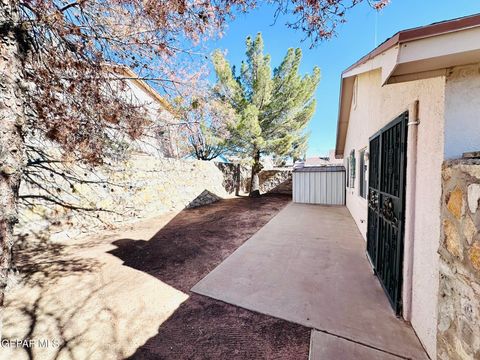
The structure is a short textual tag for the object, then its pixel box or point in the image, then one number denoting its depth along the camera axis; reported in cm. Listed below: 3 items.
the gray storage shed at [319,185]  875
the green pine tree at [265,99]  1006
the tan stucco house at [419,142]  133
